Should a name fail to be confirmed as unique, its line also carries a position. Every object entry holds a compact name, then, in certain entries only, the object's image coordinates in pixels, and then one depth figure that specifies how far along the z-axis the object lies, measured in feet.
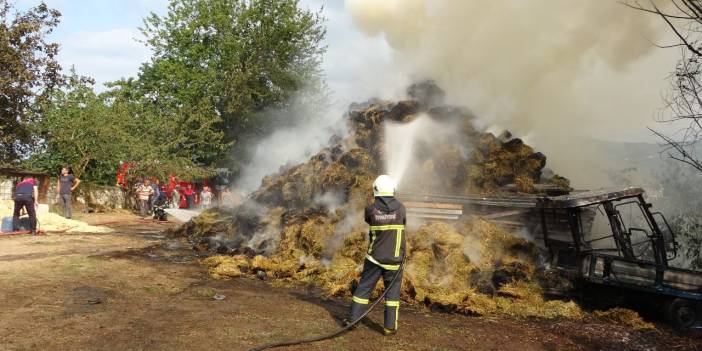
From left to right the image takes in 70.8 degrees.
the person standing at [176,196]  90.73
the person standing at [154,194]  77.98
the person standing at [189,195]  94.32
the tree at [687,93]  17.72
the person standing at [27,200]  42.91
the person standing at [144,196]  73.07
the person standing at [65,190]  55.93
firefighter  19.93
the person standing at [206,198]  86.48
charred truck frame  24.26
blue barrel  44.25
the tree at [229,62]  105.70
